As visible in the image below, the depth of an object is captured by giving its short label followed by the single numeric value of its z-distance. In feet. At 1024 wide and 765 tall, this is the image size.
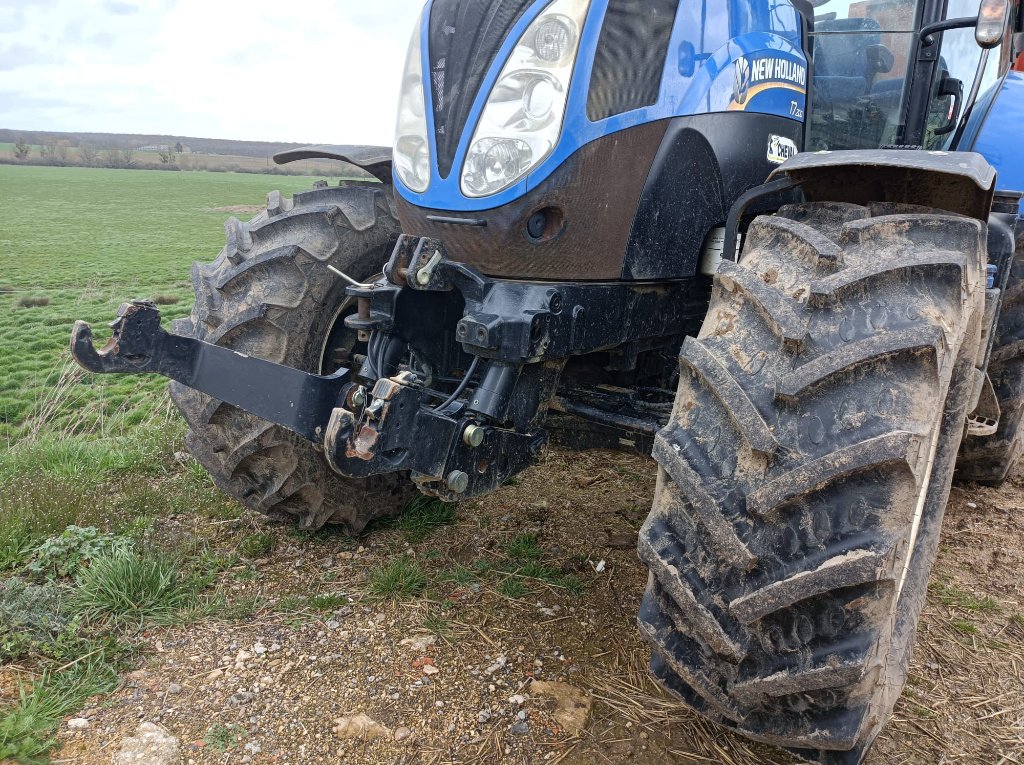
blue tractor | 5.64
